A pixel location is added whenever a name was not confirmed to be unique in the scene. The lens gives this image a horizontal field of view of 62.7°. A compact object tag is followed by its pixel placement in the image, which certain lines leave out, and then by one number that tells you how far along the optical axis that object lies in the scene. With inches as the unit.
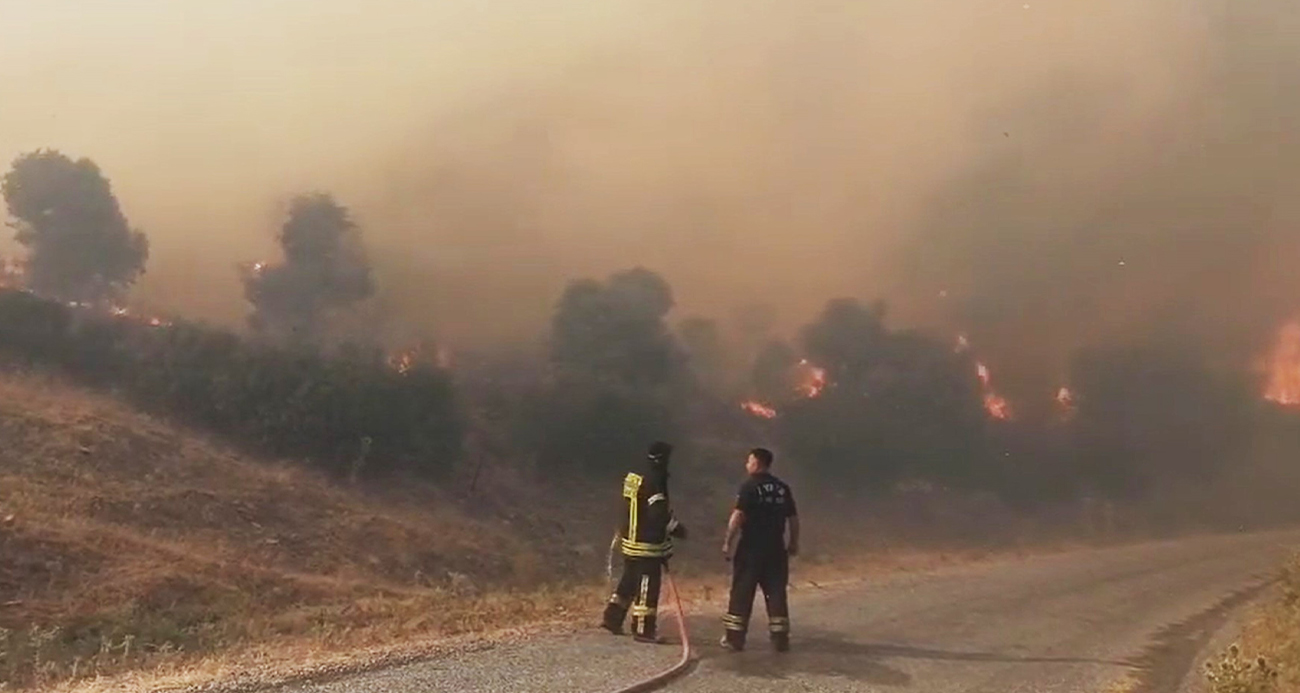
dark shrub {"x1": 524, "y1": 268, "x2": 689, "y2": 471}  1850.4
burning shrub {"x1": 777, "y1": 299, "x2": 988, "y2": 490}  2169.0
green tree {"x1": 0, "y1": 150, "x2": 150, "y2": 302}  2256.4
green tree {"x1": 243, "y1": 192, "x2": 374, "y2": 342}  2042.1
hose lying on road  342.0
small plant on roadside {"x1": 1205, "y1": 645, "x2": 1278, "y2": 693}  319.6
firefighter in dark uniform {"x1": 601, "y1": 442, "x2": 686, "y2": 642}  422.9
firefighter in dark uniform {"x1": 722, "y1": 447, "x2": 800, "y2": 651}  417.7
